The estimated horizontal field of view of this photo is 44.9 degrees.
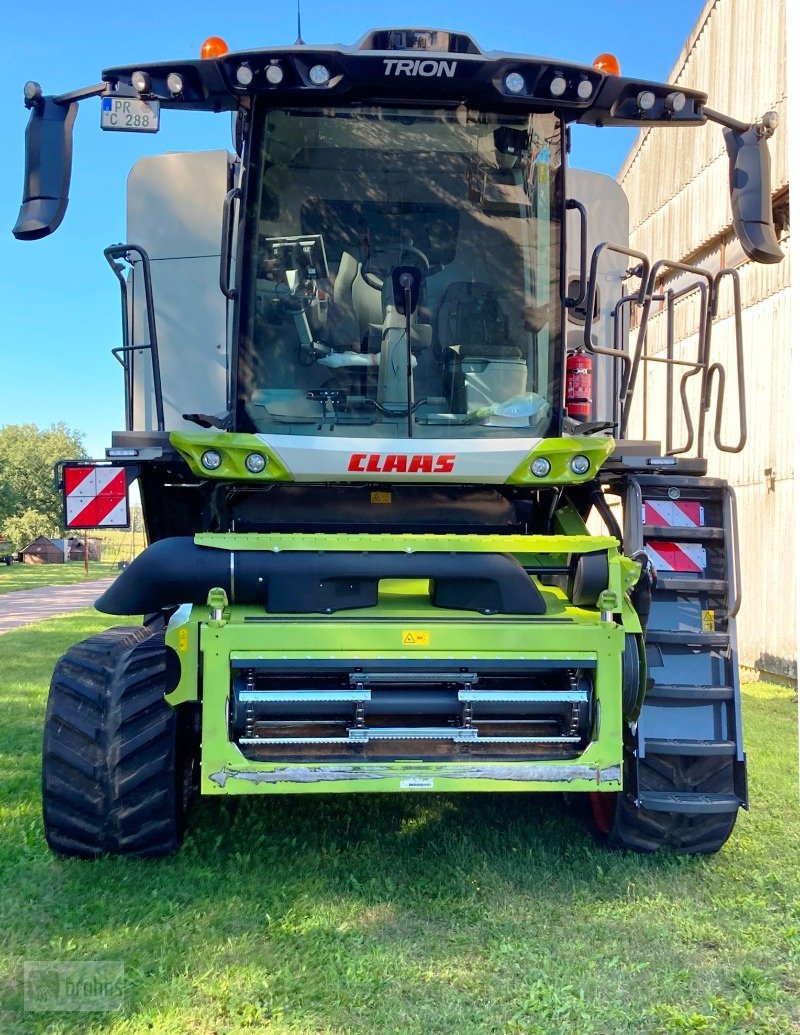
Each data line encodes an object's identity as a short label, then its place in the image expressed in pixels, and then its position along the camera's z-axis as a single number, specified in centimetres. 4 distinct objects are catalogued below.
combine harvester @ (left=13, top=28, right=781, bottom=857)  359
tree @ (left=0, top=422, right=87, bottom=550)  6319
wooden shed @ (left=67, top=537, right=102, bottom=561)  5434
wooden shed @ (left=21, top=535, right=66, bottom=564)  5262
